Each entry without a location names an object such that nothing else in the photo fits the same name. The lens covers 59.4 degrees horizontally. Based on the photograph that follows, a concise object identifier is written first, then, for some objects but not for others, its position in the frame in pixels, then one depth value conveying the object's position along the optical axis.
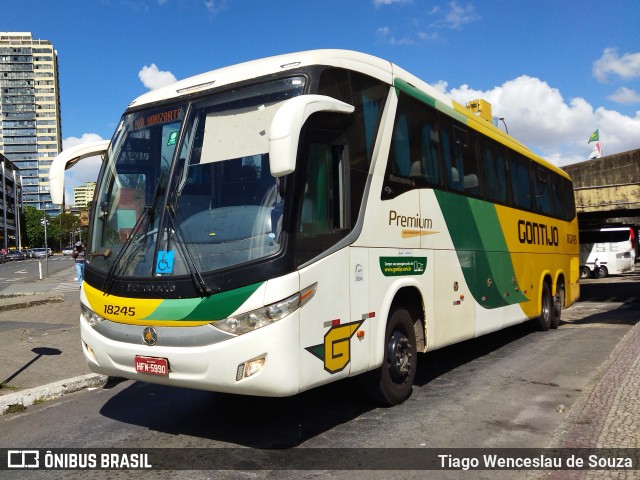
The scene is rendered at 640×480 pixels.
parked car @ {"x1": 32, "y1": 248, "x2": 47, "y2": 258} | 81.05
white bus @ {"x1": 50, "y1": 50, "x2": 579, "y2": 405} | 4.36
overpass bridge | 22.70
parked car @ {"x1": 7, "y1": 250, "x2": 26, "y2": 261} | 72.33
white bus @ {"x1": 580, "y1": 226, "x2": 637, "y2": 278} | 37.47
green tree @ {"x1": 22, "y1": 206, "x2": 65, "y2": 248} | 121.81
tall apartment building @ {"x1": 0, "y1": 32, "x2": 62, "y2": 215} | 187.75
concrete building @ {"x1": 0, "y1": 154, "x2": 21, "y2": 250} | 106.69
